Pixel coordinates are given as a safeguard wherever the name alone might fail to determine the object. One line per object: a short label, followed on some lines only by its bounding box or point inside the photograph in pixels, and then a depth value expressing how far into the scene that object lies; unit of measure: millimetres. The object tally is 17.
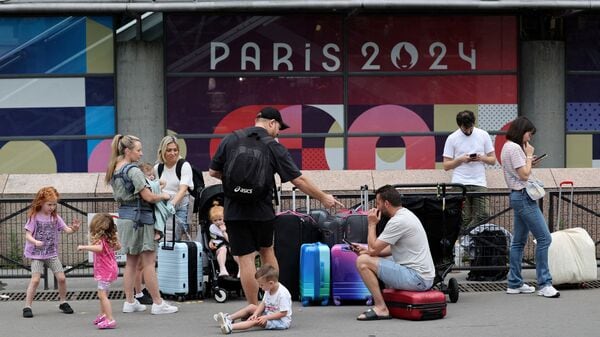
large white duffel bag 12297
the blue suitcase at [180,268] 11844
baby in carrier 11227
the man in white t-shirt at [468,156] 13570
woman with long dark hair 11758
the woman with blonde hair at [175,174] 12305
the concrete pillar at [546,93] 18484
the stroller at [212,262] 11930
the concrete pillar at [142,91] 18141
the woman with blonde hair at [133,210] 10984
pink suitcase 11461
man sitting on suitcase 10562
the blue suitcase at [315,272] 11406
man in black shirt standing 10375
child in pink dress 10469
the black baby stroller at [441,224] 11703
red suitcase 10484
